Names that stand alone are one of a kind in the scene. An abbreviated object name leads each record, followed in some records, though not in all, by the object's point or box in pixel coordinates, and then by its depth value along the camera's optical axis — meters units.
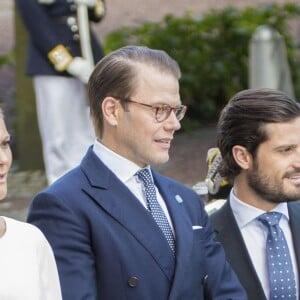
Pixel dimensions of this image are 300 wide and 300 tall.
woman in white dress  6.60
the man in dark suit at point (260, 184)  8.23
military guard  16.36
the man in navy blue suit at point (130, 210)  7.41
